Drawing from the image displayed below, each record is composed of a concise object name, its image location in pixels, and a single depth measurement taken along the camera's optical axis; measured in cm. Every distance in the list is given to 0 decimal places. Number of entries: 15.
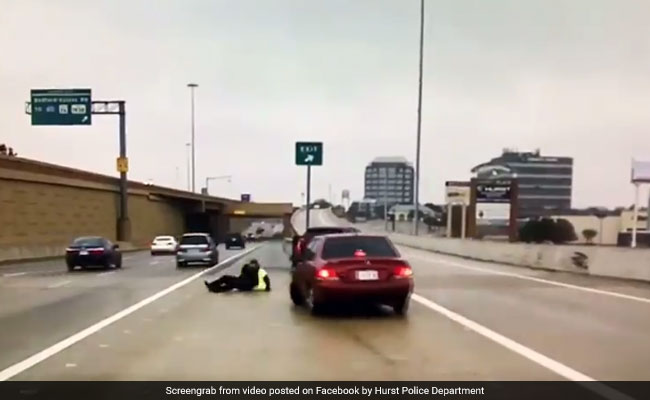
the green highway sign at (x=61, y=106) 4659
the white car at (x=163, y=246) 5438
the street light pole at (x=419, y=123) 5228
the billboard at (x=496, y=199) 7325
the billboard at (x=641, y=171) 5572
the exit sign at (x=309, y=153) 6016
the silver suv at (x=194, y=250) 3491
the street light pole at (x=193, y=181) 11380
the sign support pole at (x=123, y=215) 6203
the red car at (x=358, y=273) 1479
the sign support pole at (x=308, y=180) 5824
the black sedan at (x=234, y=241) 7212
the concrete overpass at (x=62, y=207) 4419
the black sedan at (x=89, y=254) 3300
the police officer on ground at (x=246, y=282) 2114
